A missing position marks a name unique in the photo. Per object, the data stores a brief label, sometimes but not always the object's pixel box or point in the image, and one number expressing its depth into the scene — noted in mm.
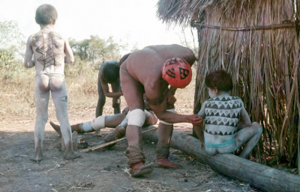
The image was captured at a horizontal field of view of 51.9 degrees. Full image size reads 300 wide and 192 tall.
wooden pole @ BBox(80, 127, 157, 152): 4404
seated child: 3328
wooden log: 2613
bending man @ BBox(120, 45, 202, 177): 2963
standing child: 3896
